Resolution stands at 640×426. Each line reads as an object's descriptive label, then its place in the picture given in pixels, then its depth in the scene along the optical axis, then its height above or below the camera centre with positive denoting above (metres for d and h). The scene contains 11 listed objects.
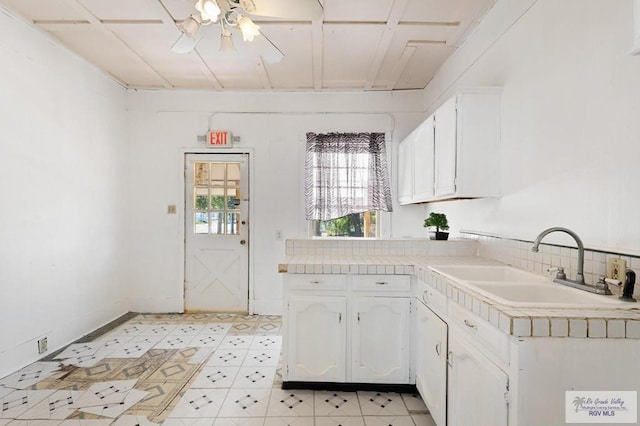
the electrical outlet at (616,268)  1.33 -0.21
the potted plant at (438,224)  2.79 -0.06
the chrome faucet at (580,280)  1.34 -0.27
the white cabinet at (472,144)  2.24 +0.51
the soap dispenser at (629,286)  1.23 -0.26
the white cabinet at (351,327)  2.20 -0.76
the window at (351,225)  4.14 -0.11
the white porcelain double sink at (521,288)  1.28 -0.34
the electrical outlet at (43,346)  2.70 -1.11
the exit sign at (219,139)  3.96 +0.93
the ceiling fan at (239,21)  1.78 +1.16
